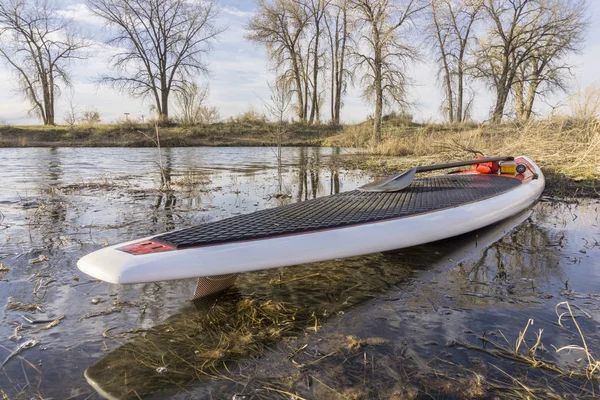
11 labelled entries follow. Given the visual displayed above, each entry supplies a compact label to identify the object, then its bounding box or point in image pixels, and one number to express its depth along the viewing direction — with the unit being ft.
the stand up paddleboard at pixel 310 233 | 6.51
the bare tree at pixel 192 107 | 83.10
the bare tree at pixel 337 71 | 85.81
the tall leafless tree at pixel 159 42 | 80.79
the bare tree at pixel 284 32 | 81.76
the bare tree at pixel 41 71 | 80.40
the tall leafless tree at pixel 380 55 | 45.75
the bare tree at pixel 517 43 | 63.37
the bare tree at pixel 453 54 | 70.23
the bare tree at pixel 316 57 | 83.80
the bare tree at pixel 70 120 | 80.54
